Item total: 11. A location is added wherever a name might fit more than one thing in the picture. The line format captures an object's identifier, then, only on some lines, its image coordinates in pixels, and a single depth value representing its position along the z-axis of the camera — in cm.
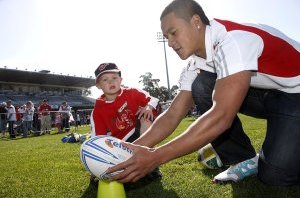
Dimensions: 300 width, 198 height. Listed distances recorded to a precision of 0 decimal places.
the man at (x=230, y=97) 128
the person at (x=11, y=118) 1092
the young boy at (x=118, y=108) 272
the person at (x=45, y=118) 1201
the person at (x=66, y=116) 1302
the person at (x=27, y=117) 1116
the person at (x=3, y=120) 1164
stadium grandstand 3083
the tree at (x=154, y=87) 6270
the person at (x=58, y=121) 1256
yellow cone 171
